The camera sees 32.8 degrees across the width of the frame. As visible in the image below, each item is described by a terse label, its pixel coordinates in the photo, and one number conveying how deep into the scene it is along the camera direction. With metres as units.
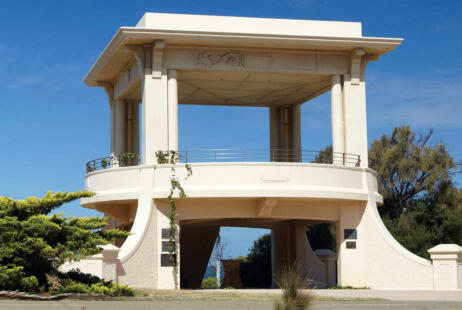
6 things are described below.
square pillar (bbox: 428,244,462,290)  30.16
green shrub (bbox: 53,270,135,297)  21.64
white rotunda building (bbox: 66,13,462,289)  30.03
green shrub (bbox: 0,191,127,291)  21.28
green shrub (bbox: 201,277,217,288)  53.16
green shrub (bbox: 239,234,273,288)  47.34
